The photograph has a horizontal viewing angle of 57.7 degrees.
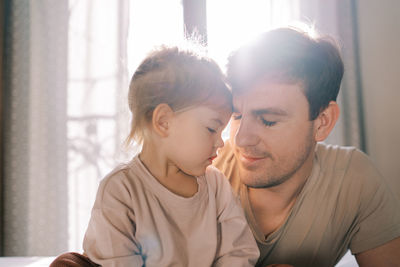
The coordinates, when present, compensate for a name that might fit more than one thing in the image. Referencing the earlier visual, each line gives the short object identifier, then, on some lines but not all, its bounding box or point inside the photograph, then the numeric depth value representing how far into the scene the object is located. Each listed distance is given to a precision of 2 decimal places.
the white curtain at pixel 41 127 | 2.47
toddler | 0.91
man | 1.09
